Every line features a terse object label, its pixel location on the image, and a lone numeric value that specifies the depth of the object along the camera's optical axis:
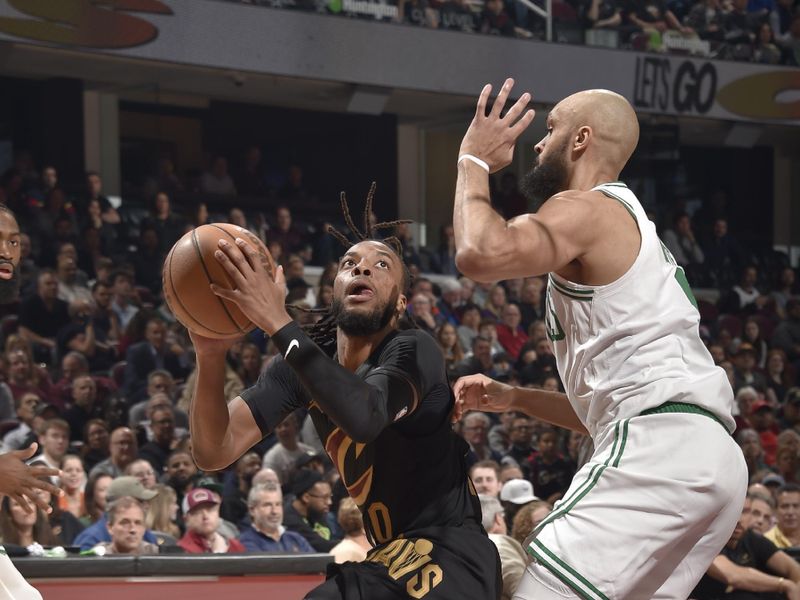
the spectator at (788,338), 15.85
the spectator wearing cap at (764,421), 13.06
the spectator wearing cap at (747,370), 14.43
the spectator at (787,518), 8.91
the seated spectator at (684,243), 17.84
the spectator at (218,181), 15.71
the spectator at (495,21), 15.87
